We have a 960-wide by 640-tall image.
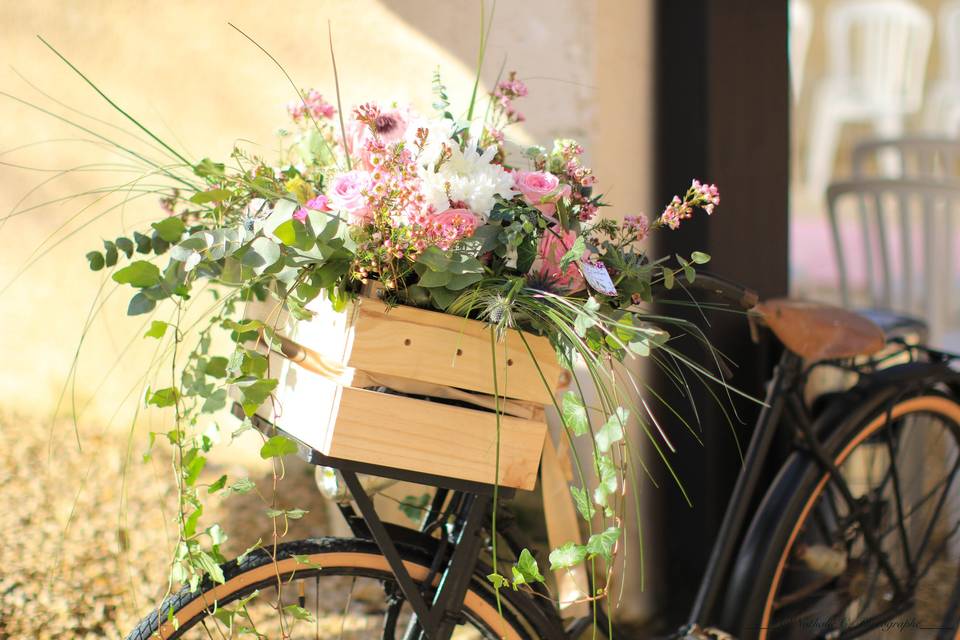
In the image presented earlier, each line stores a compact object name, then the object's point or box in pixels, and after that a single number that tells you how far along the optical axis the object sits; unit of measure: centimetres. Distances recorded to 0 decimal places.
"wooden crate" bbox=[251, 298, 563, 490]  343
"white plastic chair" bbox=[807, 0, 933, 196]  1262
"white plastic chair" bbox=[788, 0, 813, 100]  1316
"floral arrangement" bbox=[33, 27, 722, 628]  337
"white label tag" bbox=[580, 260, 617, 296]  340
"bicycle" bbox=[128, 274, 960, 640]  359
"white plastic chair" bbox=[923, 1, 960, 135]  1306
